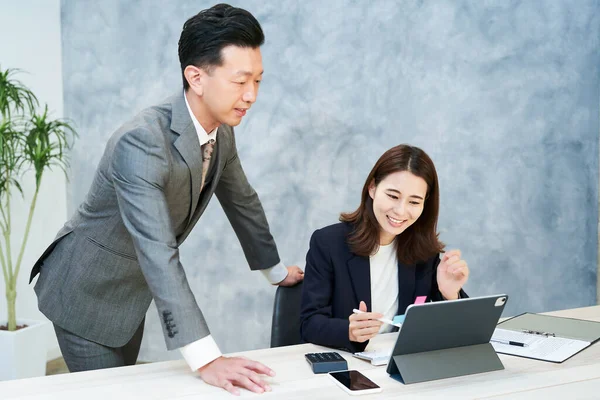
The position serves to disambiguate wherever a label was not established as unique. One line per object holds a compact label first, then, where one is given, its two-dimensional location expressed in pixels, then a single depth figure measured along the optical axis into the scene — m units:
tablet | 1.48
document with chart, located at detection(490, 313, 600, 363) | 1.75
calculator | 1.55
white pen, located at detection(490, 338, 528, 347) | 1.82
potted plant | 3.38
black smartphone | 1.42
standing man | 1.46
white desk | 1.39
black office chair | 2.05
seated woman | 1.98
